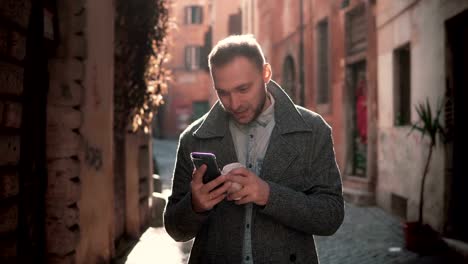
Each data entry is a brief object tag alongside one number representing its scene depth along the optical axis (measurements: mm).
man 2410
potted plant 6961
